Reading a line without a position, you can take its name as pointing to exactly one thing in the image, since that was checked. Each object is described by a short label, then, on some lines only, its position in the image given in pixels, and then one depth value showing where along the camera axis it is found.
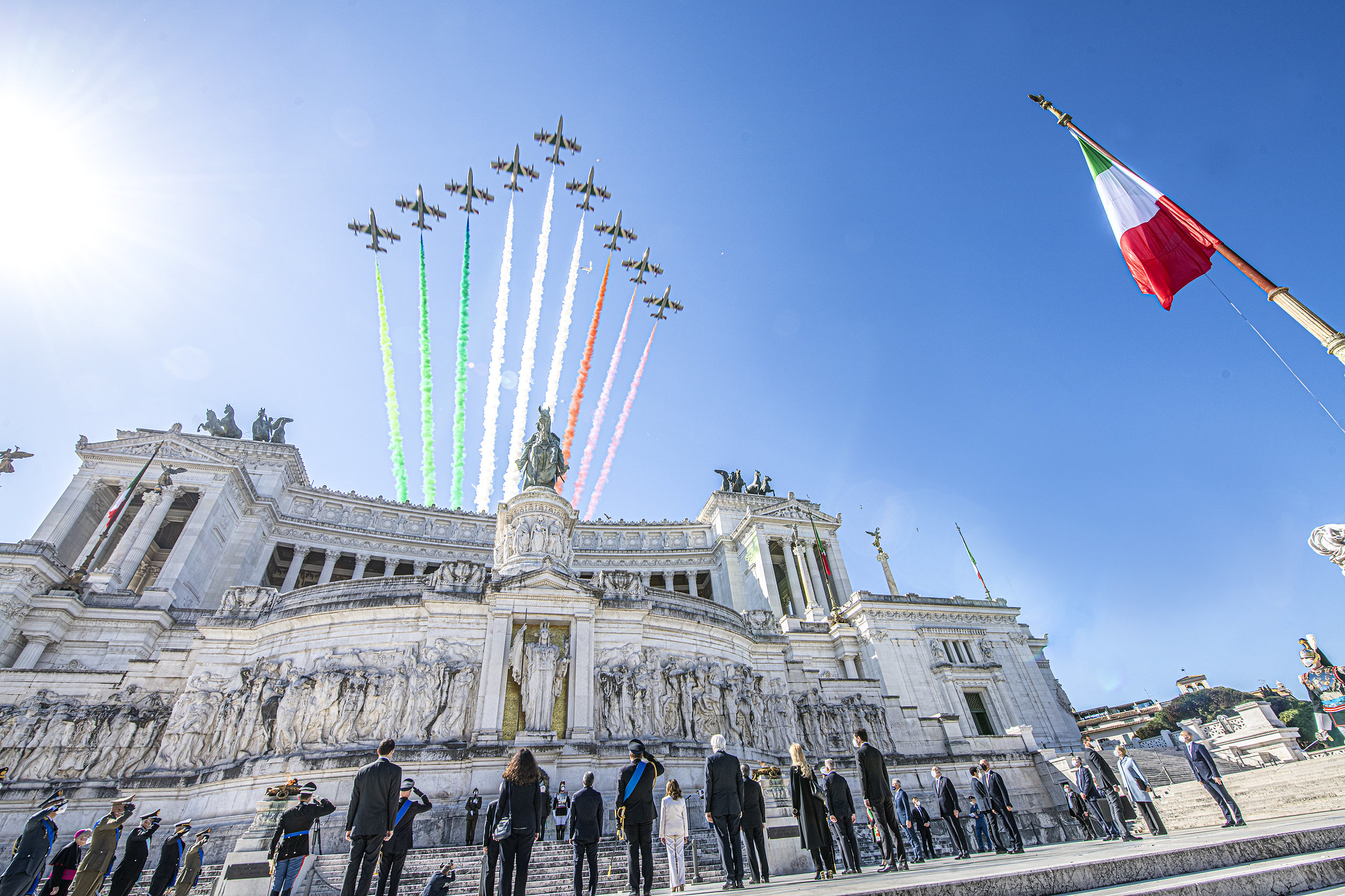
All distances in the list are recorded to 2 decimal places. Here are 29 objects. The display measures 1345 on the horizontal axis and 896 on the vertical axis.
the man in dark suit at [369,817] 8.47
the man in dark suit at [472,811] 15.95
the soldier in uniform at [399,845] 9.33
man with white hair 9.38
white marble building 19.47
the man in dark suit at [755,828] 9.83
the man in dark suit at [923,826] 14.16
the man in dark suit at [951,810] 12.90
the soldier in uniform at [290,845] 9.55
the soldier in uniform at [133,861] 10.99
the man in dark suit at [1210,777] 11.84
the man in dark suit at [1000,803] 12.45
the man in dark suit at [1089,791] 14.36
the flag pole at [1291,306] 11.49
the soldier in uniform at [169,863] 11.34
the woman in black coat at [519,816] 8.48
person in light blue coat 12.84
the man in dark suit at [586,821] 9.29
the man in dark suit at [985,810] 12.73
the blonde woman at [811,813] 9.71
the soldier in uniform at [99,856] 10.45
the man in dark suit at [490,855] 9.27
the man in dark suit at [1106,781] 14.34
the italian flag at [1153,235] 13.45
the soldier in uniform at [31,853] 9.66
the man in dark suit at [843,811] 10.37
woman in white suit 9.34
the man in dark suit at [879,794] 10.39
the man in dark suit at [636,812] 8.95
